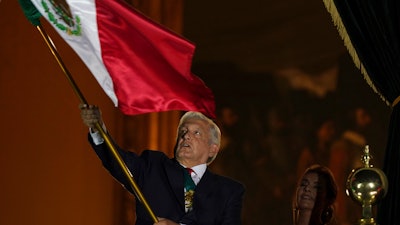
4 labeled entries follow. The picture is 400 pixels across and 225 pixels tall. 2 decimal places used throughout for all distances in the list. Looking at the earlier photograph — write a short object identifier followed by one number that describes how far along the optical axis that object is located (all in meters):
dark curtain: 10.17
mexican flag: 7.14
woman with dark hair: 9.21
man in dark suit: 8.46
